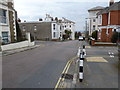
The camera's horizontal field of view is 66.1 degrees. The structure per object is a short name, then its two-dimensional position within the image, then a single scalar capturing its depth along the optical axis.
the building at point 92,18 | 41.53
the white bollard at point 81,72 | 4.05
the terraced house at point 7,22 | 12.77
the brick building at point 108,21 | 19.24
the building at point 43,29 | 32.92
